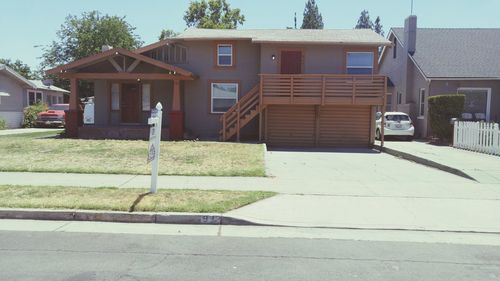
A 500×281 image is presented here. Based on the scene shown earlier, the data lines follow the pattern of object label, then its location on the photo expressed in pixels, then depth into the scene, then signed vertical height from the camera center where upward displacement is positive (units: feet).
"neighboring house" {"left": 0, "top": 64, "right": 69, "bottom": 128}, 103.65 +3.11
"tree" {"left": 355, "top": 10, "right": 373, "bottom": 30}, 323.78 +65.24
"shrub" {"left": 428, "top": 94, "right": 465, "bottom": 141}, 69.77 +0.59
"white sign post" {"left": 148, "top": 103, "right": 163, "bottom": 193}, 28.17 -1.85
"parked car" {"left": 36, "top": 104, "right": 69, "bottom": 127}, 108.47 -2.32
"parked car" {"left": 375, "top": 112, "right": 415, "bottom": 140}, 79.00 -1.70
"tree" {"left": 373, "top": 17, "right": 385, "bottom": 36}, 329.31 +62.77
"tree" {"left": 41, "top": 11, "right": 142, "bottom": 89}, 162.91 +25.91
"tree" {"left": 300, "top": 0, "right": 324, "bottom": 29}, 262.88 +55.13
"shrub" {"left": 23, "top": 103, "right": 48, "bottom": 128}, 110.63 -1.78
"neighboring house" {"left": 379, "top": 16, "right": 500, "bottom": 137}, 79.97 +8.47
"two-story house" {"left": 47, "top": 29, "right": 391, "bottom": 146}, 67.36 +3.95
